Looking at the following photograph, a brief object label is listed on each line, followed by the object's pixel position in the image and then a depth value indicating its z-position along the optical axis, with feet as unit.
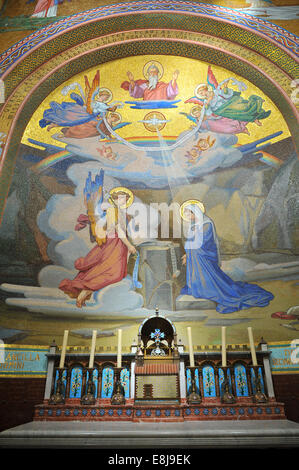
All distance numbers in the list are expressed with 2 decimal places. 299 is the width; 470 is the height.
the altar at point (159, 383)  15.80
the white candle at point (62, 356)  18.02
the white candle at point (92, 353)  17.70
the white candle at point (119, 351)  17.54
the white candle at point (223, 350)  17.66
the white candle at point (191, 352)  17.43
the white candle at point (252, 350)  17.43
